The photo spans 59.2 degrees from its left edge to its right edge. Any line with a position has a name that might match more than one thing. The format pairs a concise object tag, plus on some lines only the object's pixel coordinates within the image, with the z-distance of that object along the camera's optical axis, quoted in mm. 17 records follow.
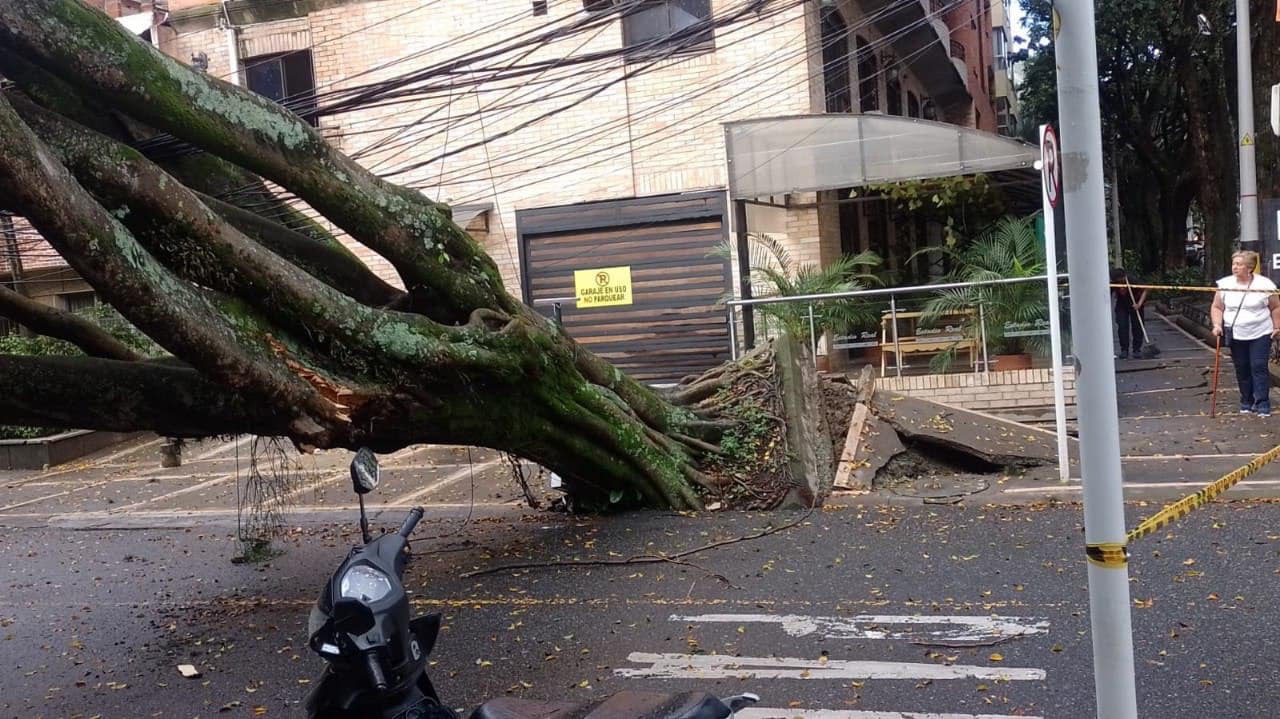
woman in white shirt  11578
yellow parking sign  17188
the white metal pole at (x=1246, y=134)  16078
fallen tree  5609
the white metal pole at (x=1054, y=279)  8633
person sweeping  18594
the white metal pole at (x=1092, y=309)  2838
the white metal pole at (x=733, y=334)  14023
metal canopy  13664
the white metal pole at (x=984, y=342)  12961
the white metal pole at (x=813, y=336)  13516
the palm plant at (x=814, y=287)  13500
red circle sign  8391
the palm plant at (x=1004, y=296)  12820
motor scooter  3029
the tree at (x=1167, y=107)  26703
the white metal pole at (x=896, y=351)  13305
